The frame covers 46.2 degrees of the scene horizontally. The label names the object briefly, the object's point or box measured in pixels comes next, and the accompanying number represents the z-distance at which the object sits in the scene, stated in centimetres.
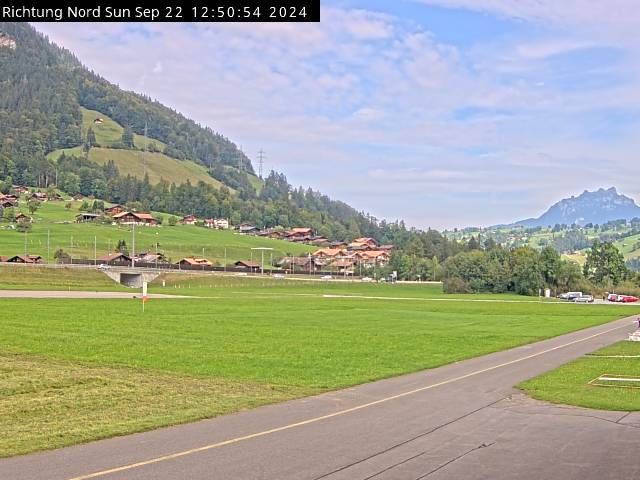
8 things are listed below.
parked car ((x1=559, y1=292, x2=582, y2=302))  12849
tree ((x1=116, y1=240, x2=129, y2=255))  18355
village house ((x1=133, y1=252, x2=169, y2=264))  17365
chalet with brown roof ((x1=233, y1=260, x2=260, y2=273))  18532
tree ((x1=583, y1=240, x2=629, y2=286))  16600
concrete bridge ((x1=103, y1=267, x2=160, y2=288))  13550
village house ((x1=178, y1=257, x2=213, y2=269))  16828
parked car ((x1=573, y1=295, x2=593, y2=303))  12100
